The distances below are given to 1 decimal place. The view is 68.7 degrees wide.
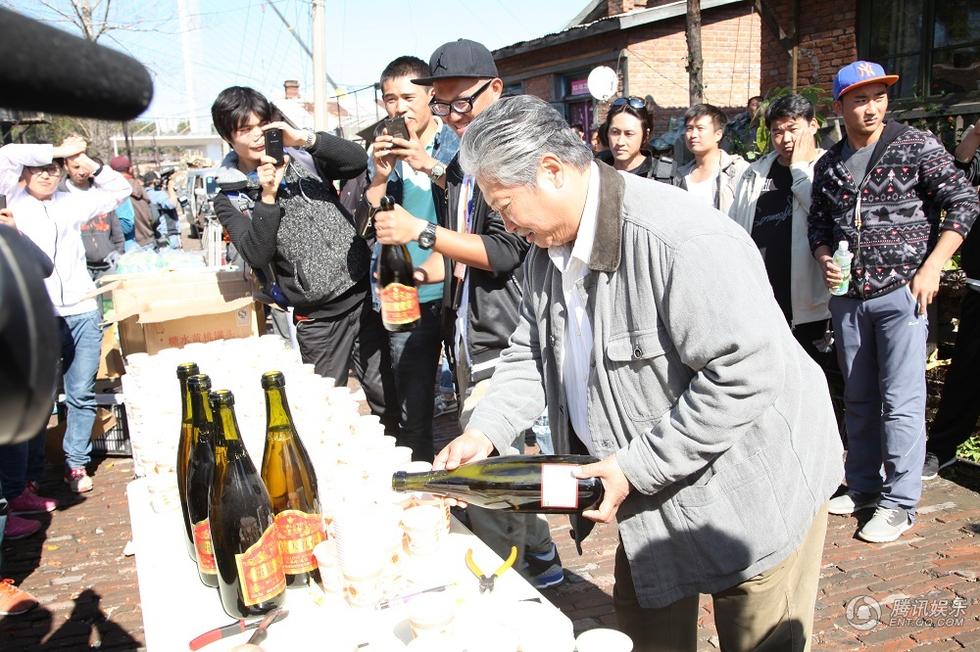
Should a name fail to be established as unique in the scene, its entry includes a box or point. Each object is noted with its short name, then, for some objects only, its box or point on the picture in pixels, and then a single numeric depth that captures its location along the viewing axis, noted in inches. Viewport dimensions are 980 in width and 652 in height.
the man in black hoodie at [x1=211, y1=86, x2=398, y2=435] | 151.2
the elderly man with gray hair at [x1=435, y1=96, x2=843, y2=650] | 68.2
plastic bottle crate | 239.0
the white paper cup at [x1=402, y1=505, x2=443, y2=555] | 74.0
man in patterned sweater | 148.0
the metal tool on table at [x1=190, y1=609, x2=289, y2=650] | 64.2
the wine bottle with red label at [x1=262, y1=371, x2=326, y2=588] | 81.0
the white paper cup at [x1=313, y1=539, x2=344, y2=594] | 69.9
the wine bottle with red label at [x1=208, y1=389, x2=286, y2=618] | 67.4
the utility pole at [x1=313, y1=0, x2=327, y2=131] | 503.5
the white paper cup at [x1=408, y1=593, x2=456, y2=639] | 57.9
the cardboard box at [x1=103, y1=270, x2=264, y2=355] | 188.2
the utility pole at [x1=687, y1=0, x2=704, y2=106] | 407.8
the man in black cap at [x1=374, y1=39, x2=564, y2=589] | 118.2
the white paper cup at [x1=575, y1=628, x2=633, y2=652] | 55.8
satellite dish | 495.8
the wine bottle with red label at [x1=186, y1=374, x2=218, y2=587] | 73.4
